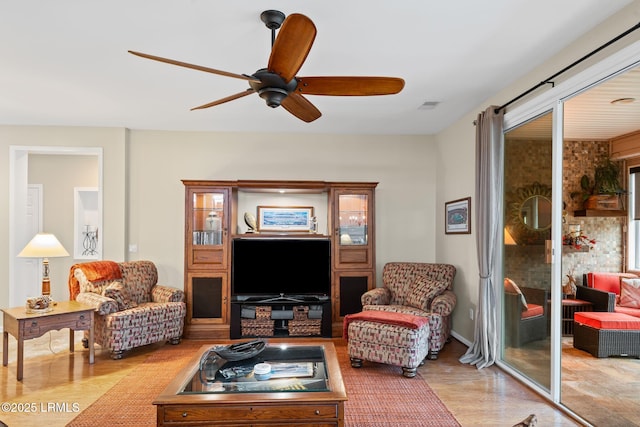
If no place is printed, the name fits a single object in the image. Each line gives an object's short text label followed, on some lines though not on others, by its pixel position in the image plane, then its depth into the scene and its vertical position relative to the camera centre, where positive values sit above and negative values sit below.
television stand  5.28 -1.21
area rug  3.00 -1.43
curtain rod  2.48 +1.10
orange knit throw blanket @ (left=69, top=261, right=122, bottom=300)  4.76 -0.61
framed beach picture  5.80 +0.02
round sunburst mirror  3.49 +0.06
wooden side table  3.77 -0.97
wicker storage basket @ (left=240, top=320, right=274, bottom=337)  5.28 -1.34
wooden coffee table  2.33 -1.02
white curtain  4.02 -0.05
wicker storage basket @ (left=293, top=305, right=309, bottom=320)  5.34 -1.16
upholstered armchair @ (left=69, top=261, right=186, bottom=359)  4.39 -0.95
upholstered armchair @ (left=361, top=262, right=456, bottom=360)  4.46 -0.86
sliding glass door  3.45 -0.25
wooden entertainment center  5.31 -0.37
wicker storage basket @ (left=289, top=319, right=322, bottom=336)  5.32 -1.35
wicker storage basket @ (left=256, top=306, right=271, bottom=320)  5.28 -1.16
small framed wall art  4.87 +0.06
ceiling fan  2.04 +0.83
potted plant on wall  4.02 +0.32
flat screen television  5.37 -0.61
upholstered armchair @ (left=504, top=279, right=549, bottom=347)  3.50 -0.83
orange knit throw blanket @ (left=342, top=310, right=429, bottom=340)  3.94 -0.94
